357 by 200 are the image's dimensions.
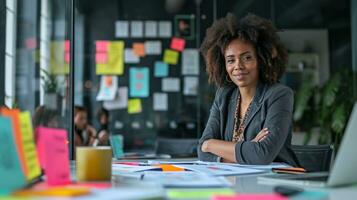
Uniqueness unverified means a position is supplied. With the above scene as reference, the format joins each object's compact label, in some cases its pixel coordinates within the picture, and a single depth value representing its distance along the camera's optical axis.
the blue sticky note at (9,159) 0.80
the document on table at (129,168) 1.28
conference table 0.82
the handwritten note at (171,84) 4.92
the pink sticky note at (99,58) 4.87
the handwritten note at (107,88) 4.87
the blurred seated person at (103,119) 4.80
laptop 0.90
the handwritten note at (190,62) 4.93
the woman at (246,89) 1.90
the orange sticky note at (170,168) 1.28
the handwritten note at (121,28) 4.92
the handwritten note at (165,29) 4.95
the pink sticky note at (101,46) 4.88
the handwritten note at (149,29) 4.92
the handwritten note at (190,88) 4.93
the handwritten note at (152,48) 4.92
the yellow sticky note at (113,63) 4.87
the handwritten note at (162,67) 4.92
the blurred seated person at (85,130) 4.16
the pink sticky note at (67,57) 1.73
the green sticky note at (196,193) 0.80
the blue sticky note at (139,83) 4.89
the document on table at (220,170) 1.22
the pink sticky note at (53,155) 0.89
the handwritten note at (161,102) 4.91
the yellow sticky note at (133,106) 4.89
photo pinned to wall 4.95
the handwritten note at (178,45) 4.95
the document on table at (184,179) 0.95
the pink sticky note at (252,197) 0.77
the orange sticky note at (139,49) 4.91
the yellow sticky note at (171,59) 4.93
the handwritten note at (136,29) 4.92
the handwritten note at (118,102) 4.89
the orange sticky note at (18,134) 0.82
